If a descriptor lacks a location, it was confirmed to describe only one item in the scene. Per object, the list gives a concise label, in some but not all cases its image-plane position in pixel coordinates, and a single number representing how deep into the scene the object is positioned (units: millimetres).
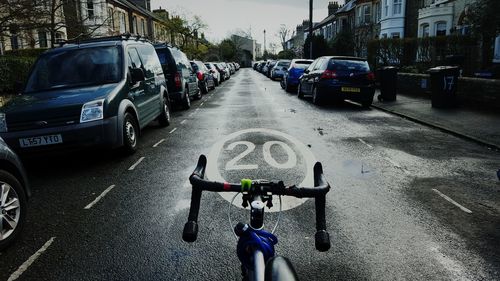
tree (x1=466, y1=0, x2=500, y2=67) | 16219
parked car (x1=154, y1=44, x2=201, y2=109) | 13133
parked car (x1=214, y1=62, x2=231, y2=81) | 35056
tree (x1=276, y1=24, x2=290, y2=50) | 104925
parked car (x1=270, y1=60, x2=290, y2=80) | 33469
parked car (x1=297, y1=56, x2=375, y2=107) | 13805
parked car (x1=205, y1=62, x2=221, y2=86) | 27203
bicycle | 1696
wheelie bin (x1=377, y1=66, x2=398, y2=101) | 15305
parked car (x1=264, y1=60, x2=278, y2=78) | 42981
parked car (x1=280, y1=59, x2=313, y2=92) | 21656
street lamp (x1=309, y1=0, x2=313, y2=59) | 31156
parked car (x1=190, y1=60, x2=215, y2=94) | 20484
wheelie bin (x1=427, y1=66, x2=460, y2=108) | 12594
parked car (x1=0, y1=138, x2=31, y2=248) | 3672
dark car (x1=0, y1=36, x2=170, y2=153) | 6062
